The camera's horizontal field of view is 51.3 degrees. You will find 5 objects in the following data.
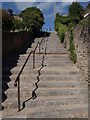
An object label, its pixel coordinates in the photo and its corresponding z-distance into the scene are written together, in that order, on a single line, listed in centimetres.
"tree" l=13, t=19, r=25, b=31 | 1004
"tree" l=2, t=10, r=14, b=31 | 601
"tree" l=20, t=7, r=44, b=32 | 1055
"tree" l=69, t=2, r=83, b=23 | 704
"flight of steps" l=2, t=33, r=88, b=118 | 277
